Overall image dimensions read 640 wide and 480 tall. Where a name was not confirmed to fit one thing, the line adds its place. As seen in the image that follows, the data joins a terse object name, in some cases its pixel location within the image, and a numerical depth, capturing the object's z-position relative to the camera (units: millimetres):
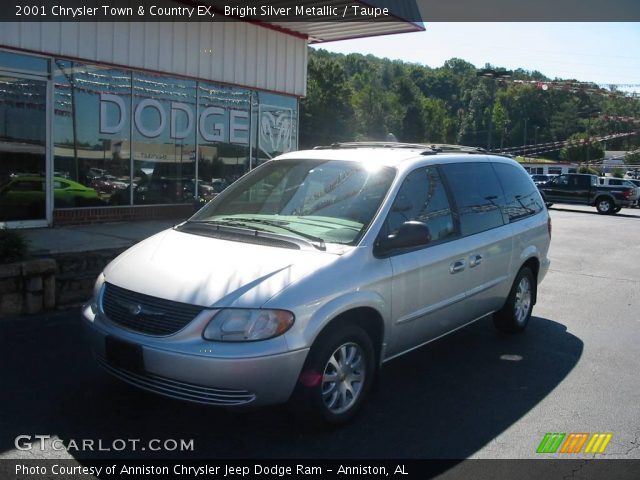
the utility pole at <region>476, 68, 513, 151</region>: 34056
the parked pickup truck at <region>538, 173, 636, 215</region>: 28438
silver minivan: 3701
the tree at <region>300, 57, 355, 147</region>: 69562
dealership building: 9984
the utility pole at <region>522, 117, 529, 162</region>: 77138
